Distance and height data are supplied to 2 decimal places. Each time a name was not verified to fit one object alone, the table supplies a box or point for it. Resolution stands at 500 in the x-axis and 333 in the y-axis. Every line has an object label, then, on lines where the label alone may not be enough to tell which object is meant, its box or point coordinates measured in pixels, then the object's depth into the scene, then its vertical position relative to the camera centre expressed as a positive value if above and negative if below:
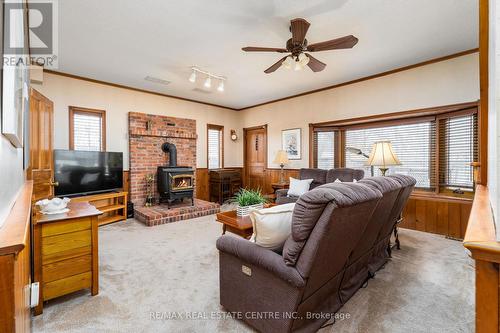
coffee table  2.60 -0.64
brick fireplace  4.96 +0.51
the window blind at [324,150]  5.15 +0.35
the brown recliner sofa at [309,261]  1.31 -0.61
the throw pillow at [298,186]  4.48 -0.39
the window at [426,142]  3.50 +0.39
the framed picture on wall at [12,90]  0.81 +0.29
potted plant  2.92 -0.45
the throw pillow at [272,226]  1.52 -0.39
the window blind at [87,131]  4.38 +0.68
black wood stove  4.91 -0.28
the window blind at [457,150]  3.43 +0.23
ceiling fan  2.42 +1.30
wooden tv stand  4.24 -0.73
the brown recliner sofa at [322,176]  4.11 -0.19
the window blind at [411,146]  3.88 +0.33
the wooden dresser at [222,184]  6.15 -0.46
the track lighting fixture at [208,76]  3.77 +1.62
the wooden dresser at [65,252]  1.81 -0.68
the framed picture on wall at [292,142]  5.59 +0.57
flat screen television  3.83 -0.08
